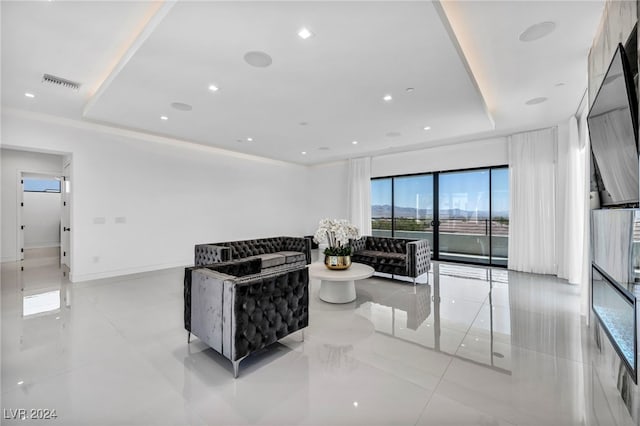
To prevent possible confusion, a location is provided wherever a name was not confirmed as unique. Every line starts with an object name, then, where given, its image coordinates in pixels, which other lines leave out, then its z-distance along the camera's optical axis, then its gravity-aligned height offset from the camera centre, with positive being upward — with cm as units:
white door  610 -8
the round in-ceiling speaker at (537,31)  267 +184
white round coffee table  404 -109
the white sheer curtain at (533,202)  588 +25
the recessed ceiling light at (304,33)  259 +174
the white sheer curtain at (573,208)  507 +10
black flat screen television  196 +66
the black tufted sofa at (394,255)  518 -84
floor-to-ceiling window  679 +7
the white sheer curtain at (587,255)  338 -55
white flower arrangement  431 -32
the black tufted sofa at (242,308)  240 -90
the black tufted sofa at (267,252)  516 -80
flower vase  435 -76
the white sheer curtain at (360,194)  860 +67
